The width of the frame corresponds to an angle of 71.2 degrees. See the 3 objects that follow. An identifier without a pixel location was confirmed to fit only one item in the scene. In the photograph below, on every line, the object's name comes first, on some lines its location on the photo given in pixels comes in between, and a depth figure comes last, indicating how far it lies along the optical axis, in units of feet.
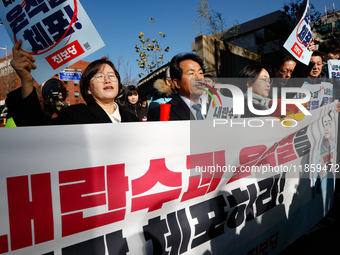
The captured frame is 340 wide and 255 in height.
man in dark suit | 6.82
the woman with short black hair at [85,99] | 4.66
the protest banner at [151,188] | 3.45
